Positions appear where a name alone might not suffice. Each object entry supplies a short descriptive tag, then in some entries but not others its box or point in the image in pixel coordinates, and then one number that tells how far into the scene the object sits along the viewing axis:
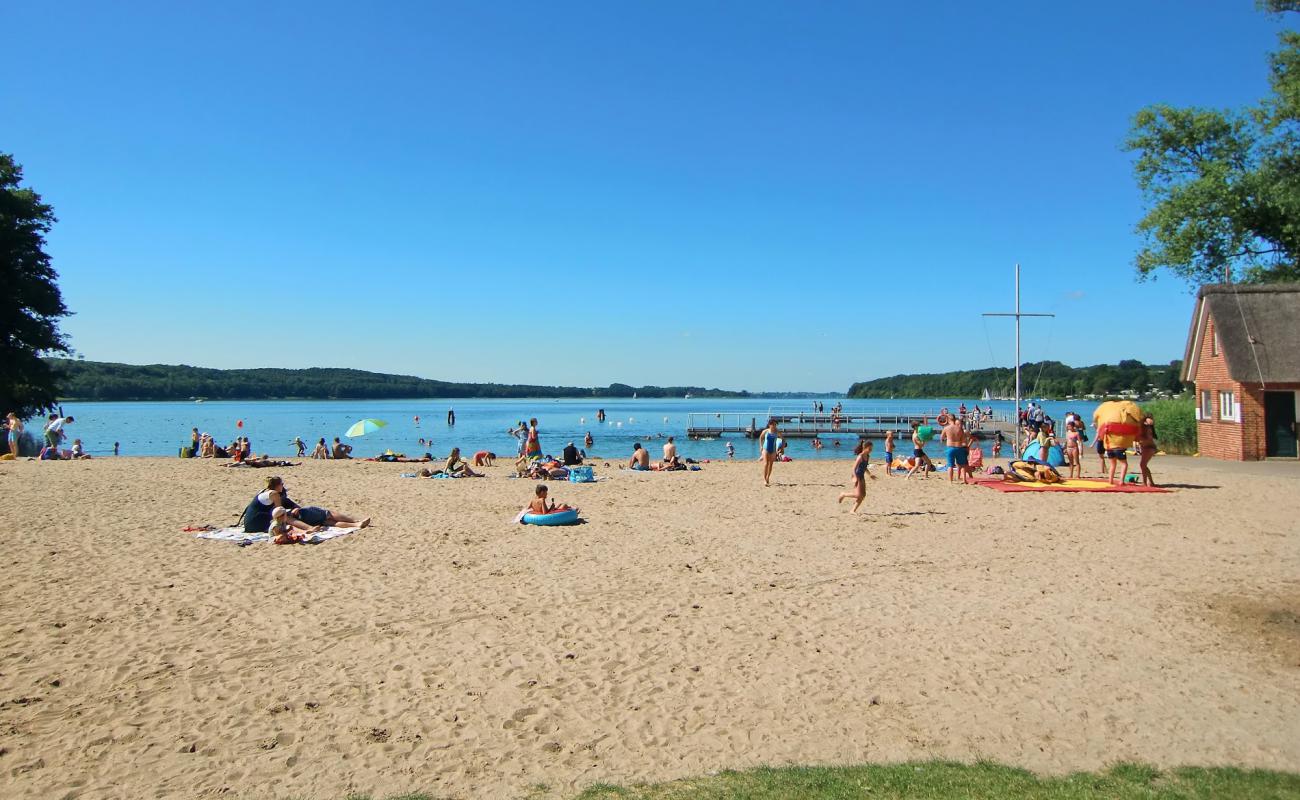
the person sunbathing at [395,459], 27.20
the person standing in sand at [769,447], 19.48
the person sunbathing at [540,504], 13.30
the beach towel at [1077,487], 16.69
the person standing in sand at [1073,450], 19.66
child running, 14.15
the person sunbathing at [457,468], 21.56
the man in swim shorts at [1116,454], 17.34
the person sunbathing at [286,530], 11.49
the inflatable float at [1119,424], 17.08
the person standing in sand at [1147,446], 16.78
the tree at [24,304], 29.84
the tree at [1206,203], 24.72
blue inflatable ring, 13.12
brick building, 21.98
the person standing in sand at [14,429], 25.40
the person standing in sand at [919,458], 21.30
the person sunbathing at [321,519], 12.38
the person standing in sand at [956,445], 19.22
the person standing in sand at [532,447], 24.21
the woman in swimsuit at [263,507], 12.00
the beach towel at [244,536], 11.56
